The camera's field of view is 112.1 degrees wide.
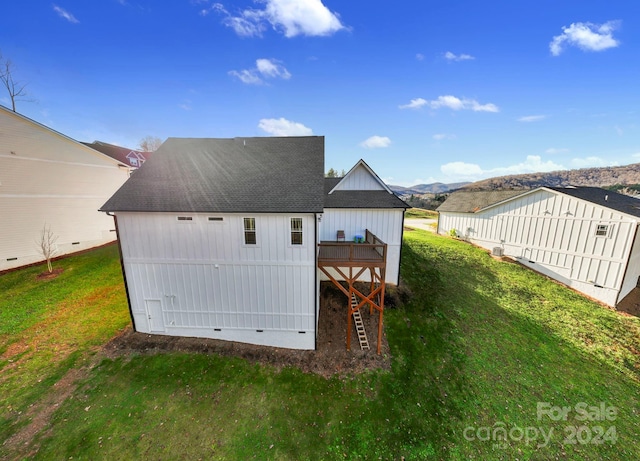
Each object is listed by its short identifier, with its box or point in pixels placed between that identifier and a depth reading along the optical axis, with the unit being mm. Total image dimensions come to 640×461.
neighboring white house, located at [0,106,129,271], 14734
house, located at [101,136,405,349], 9453
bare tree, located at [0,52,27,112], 19953
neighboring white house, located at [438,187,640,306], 14070
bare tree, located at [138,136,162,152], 44531
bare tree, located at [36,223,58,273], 15688
